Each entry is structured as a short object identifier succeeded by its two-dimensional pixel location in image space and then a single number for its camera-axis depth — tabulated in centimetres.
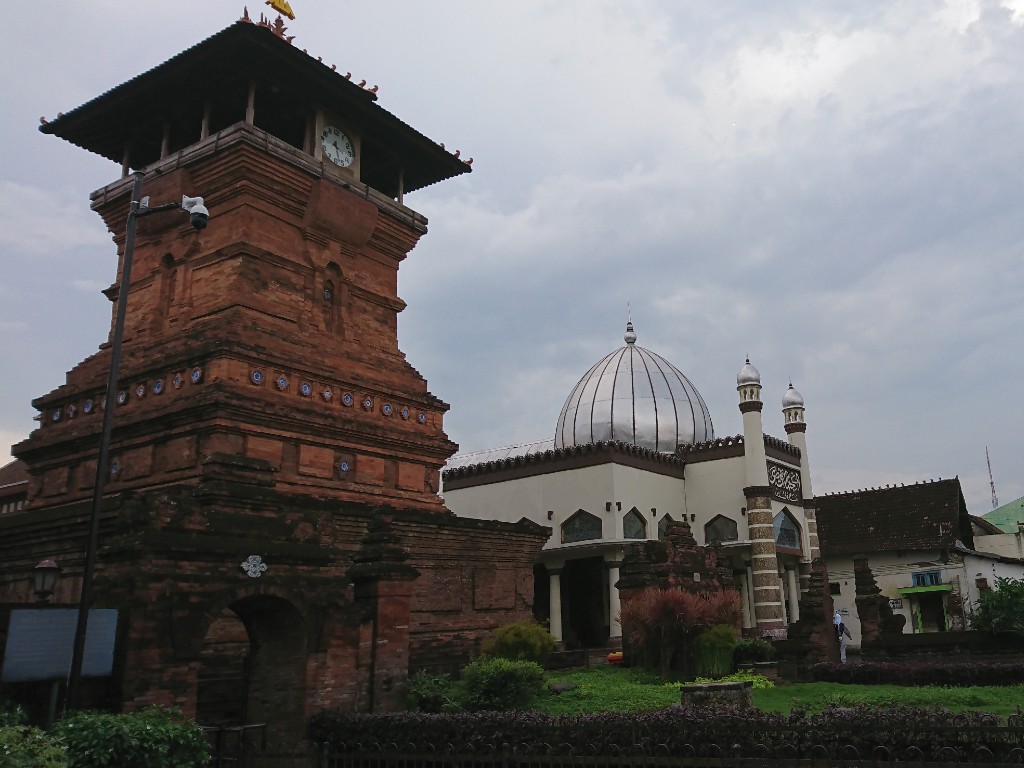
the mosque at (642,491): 3159
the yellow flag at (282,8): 2066
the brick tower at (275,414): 1230
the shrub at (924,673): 1783
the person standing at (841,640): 2298
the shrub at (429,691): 1334
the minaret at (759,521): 3225
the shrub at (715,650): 1739
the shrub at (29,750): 703
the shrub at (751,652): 1839
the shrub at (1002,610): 2344
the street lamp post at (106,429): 933
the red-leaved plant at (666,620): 1741
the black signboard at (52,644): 934
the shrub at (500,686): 1419
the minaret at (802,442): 3691
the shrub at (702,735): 785
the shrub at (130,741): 841
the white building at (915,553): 3591
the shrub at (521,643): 1680
